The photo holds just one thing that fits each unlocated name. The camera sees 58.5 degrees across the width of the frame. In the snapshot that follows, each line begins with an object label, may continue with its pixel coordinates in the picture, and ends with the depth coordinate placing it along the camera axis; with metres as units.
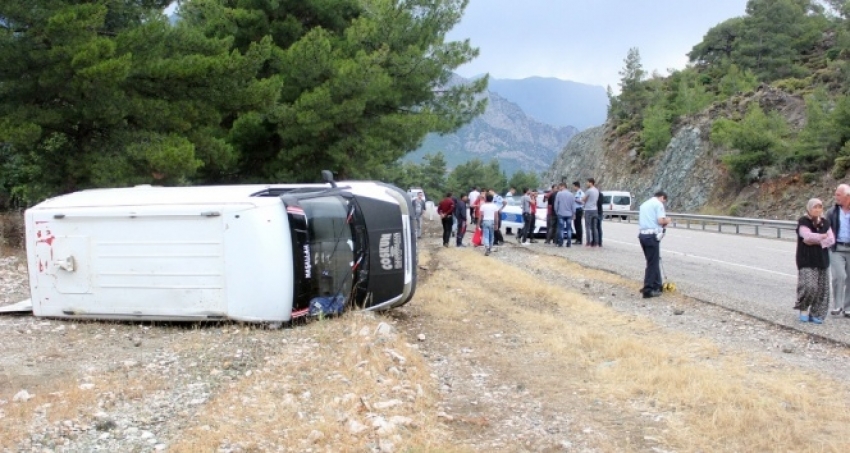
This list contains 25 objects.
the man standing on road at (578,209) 22.50
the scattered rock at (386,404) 6.20
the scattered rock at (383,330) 8.67
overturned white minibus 9.34
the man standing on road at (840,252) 10.54
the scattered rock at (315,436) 5.44
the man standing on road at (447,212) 23.05
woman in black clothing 10.12
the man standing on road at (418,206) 24.62
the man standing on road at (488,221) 20.86
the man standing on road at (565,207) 21.70
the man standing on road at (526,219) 23.97
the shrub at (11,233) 17.95
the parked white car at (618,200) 49.56
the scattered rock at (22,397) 6.30
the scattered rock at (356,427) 5.60
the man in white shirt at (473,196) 26.20
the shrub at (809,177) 39.31
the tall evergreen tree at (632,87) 86.62
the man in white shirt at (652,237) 12.61
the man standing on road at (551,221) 23.15
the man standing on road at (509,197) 28.12
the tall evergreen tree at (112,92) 15.83
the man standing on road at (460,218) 23.55
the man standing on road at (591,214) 21.17
